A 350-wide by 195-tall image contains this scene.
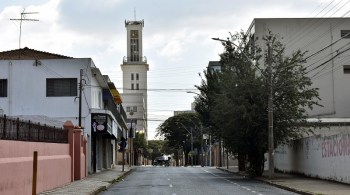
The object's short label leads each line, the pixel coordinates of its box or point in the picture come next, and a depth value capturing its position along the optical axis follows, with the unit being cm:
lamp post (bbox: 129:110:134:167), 6039
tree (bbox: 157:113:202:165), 10994
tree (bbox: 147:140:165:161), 15568
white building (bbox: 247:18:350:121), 5659
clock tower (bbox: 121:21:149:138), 14225
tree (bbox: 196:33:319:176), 3325
